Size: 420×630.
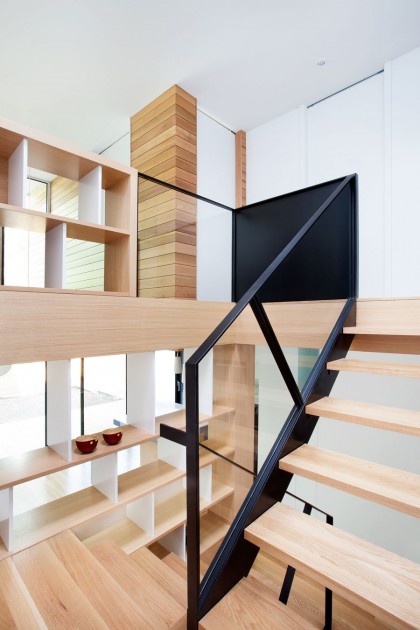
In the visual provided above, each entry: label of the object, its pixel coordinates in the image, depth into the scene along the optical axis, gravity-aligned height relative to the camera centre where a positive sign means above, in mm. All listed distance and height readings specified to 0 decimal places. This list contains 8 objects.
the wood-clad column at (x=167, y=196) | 2668 +956
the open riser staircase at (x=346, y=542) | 1035 -819
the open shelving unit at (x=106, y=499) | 2025 -1299
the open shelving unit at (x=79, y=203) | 1866 +719
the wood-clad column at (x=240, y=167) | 4305 +1892
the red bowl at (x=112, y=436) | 2430 -860
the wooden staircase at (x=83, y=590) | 1517 -1361
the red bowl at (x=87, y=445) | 2293 -867
